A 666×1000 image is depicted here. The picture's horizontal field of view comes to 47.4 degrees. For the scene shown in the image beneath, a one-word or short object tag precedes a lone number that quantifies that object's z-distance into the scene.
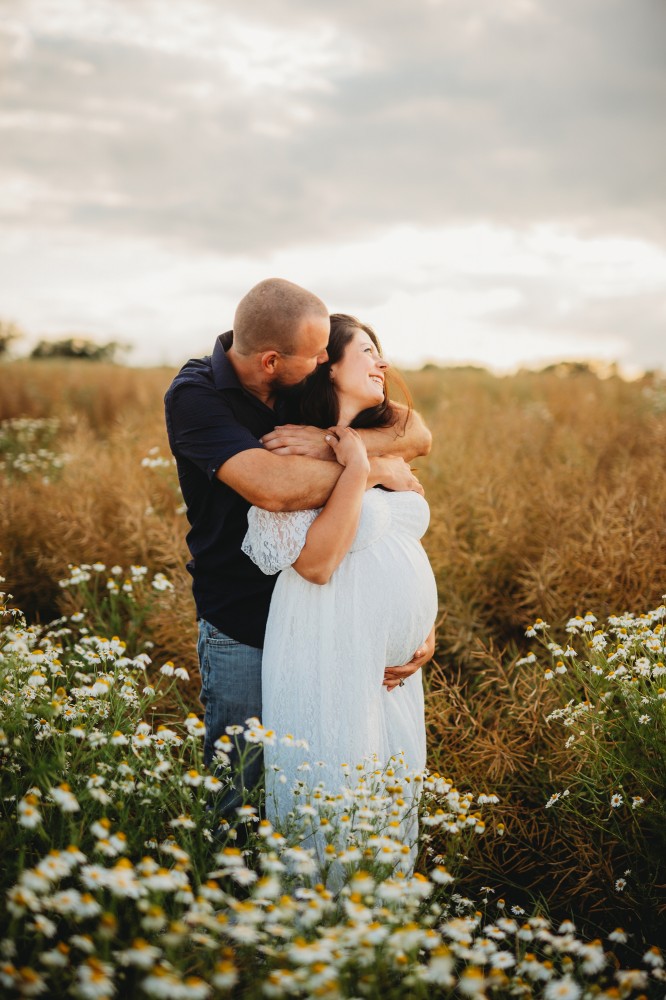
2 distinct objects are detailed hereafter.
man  2.41
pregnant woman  2.44
